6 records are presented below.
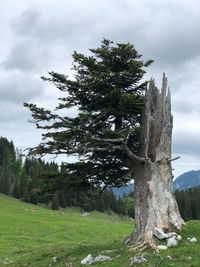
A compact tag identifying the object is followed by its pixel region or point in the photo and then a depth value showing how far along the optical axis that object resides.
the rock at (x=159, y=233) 25.55
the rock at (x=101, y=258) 24.75
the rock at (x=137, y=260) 22.88
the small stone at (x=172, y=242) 24.70
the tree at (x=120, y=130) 27.42
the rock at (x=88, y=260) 24.87
